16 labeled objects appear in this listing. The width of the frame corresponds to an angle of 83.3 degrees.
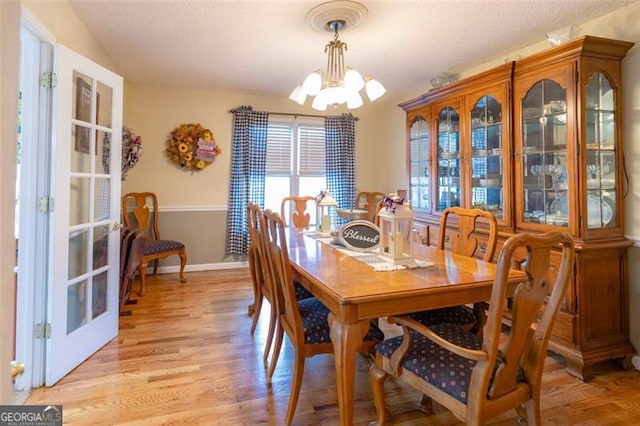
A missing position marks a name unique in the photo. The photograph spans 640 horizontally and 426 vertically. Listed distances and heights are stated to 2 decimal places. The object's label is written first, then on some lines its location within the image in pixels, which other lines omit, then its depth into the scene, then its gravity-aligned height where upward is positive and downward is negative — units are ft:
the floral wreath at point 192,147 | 14.94 +3.18
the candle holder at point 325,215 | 9.35 +0.20
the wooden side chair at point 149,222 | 13.21 +0.02
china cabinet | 7.25 +1.19
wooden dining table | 4.63 -0.93
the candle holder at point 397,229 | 6.11 -0.11
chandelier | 7.79 +3.04
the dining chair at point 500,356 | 3.78 -1.67
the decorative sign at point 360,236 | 7.33 -0.28
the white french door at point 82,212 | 6.90 +0.23
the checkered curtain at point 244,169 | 15.53 +2.32
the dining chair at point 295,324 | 5.54 -1.67
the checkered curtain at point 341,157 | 16.79 +3.06
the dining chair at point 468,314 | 6.59 -1.70
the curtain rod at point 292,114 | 16.06 +4.91
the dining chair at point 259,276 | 7.02 -1.27
